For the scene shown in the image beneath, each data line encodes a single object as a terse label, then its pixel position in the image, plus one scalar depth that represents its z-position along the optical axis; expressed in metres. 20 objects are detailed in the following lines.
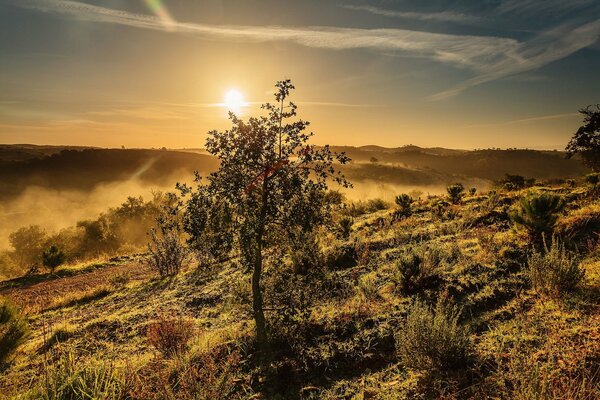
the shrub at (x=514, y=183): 21.52
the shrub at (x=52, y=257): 17.03
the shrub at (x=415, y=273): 6.64
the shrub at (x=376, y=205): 22.44
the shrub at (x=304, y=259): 9.11
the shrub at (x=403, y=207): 16.00
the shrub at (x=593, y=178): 15.17
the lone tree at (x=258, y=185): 4.58
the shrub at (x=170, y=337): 5.80
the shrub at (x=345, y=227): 13.07
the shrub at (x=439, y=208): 13.64
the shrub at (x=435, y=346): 4.03
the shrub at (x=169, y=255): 14.16
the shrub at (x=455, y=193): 17.02
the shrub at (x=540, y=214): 7.35
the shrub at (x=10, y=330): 7.07
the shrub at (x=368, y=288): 6.71
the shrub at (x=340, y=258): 9.67
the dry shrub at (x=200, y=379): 4.05
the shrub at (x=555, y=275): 4.98
